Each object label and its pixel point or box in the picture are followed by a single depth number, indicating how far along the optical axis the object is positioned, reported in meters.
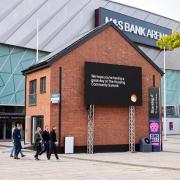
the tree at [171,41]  13.97
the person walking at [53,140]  21.55
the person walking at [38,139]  21.58
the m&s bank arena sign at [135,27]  56.41
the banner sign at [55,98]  26.59
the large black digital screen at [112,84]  27.72
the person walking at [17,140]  22.29
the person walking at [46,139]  21.96
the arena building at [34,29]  46.38
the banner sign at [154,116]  29.78
